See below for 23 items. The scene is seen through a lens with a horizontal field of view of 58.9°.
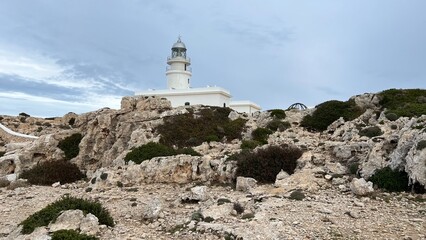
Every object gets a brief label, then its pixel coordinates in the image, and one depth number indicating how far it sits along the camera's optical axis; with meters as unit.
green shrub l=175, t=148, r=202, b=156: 23.44
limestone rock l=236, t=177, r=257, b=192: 17.19
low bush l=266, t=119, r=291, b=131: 31.27
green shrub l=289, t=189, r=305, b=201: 14.35
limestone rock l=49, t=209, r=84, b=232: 11.53
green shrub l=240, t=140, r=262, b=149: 24.45
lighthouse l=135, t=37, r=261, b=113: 52.78
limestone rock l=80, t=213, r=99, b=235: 11.49
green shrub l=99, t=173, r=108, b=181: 20.69
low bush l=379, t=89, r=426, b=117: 26.90
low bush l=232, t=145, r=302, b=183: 18.38
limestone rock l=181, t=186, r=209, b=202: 15.47
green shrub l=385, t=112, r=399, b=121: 26.11
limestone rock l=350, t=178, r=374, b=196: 14.30
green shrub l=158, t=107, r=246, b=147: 28.67
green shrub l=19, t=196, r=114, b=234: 12.02
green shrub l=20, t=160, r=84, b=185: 23.75
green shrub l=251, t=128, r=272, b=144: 28.85
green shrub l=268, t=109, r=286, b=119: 34.18
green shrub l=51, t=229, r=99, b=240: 10.65
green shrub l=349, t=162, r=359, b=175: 17.14
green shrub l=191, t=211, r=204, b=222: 12.54
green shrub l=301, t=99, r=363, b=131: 31.61
